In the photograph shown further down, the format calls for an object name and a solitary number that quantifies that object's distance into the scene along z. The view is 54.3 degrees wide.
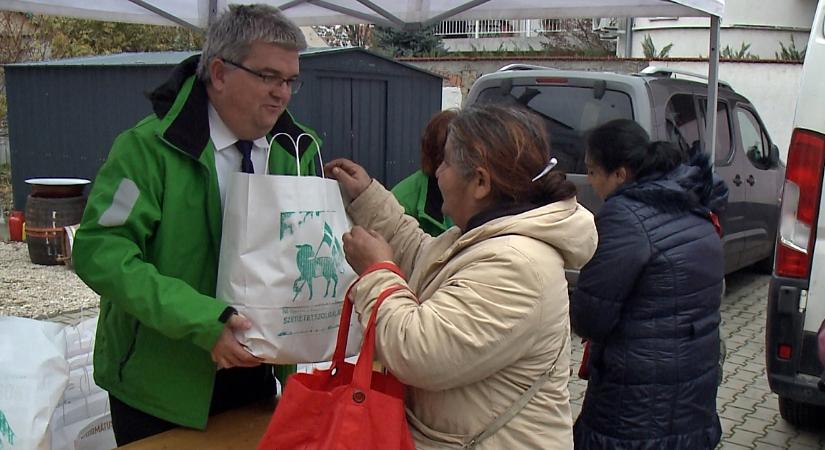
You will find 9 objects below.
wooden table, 2.09
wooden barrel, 8.00
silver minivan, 5.64
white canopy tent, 3.35
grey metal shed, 8.25
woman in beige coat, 1.55
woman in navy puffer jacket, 2.62
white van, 3.62
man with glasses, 1.85
